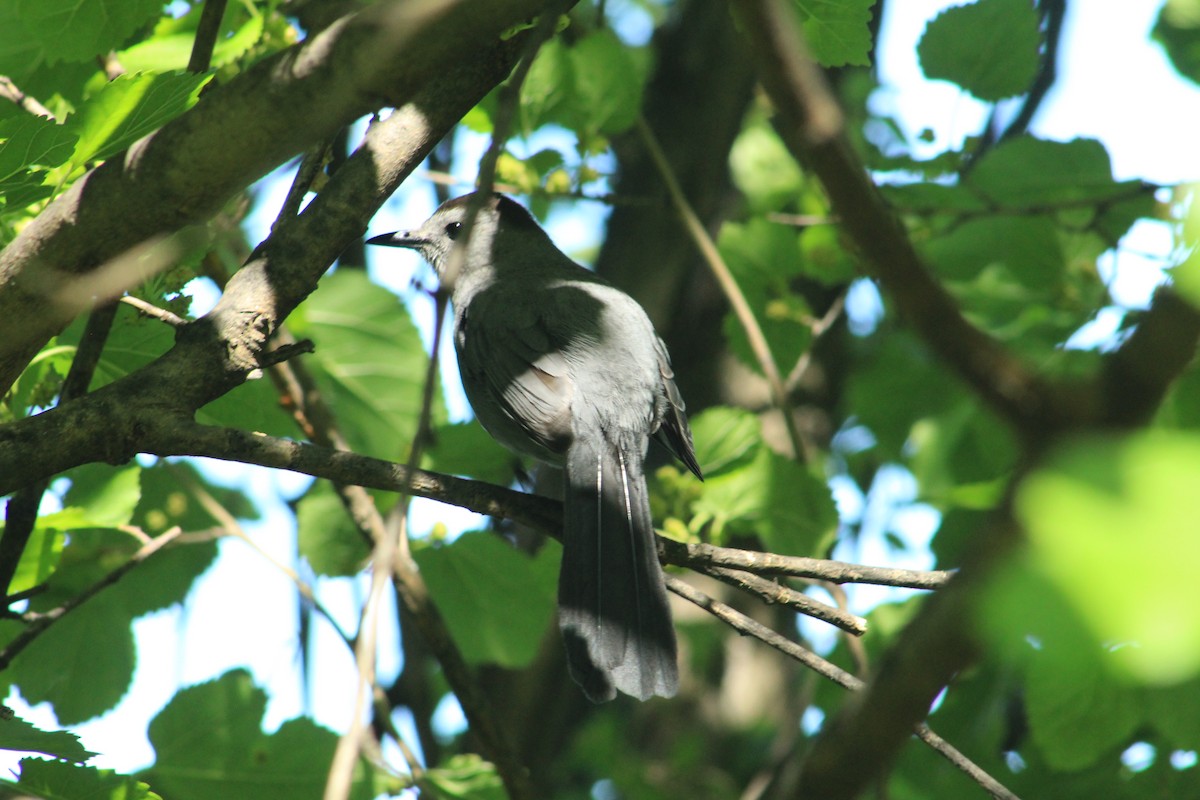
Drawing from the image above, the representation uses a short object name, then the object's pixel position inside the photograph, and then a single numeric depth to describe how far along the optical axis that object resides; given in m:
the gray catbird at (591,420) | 4.71
